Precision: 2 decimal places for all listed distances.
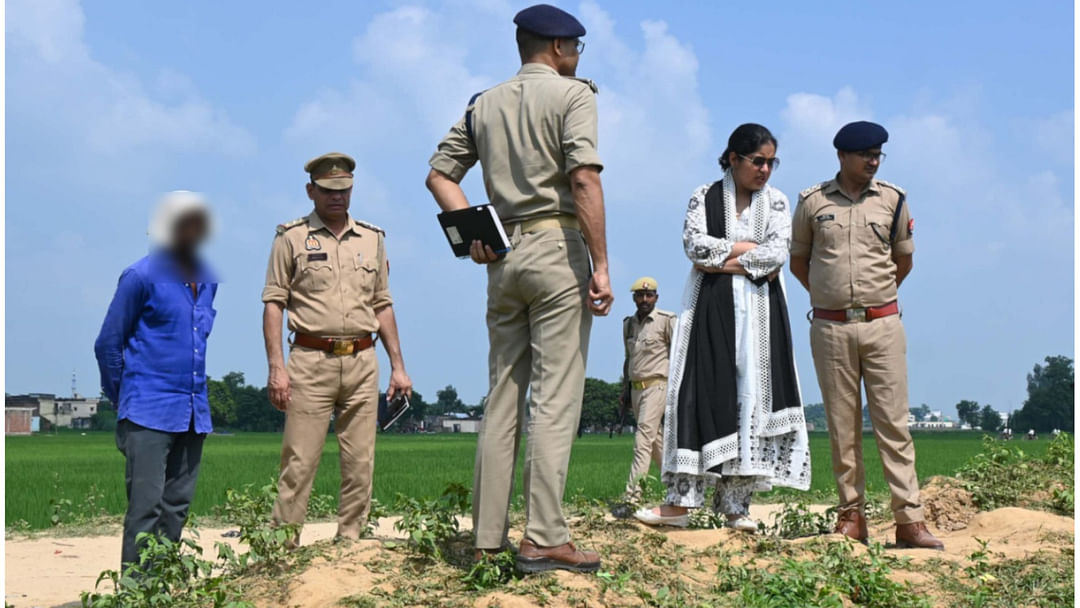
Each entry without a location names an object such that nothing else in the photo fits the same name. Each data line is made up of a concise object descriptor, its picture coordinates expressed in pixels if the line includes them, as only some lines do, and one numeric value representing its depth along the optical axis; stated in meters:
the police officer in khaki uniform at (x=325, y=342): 6.61
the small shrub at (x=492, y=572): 4.79
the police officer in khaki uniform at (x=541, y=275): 4.77
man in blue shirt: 5.18
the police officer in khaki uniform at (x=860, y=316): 6.88
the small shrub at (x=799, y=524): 7.54
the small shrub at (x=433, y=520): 5.30
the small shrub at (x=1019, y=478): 9.08
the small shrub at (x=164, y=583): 4.96
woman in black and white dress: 6.69
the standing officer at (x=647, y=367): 10.46
